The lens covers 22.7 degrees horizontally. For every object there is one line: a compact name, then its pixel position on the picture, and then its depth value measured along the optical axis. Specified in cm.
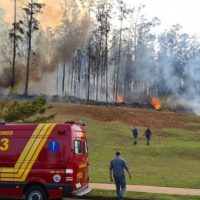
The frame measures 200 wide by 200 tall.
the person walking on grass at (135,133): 3859
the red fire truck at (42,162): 1394
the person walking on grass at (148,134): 3819
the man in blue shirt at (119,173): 1516
